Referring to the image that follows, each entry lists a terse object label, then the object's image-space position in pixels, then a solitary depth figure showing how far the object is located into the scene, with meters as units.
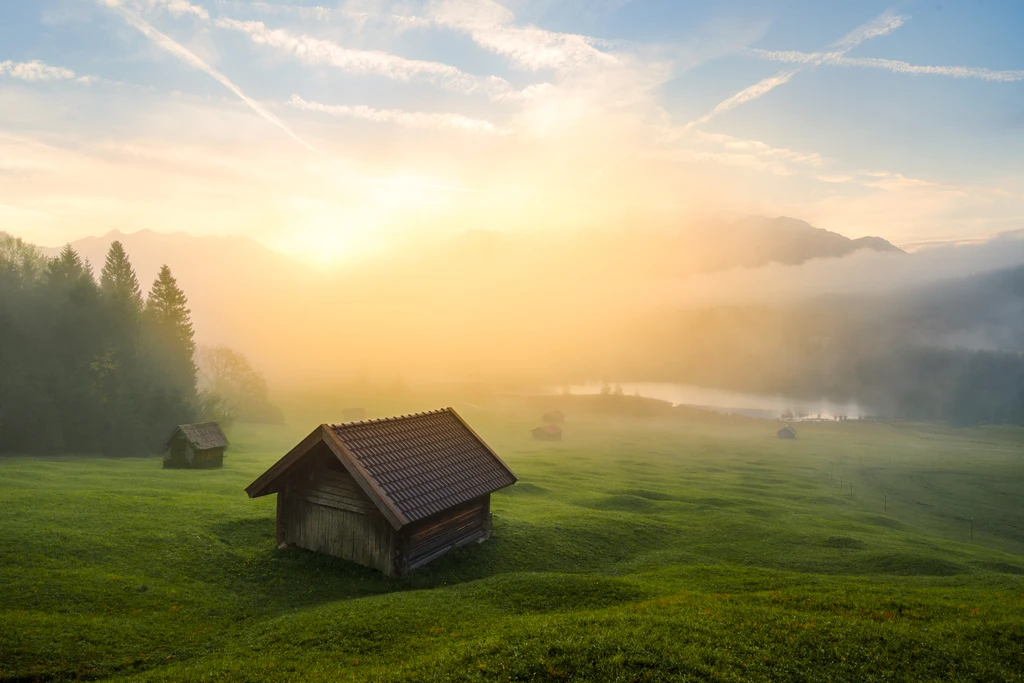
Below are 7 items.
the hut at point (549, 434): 128.25
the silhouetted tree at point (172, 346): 76.88
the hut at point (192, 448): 56.00
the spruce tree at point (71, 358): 64.94
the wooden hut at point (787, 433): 153.00
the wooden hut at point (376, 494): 23.53
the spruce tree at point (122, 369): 68.56
